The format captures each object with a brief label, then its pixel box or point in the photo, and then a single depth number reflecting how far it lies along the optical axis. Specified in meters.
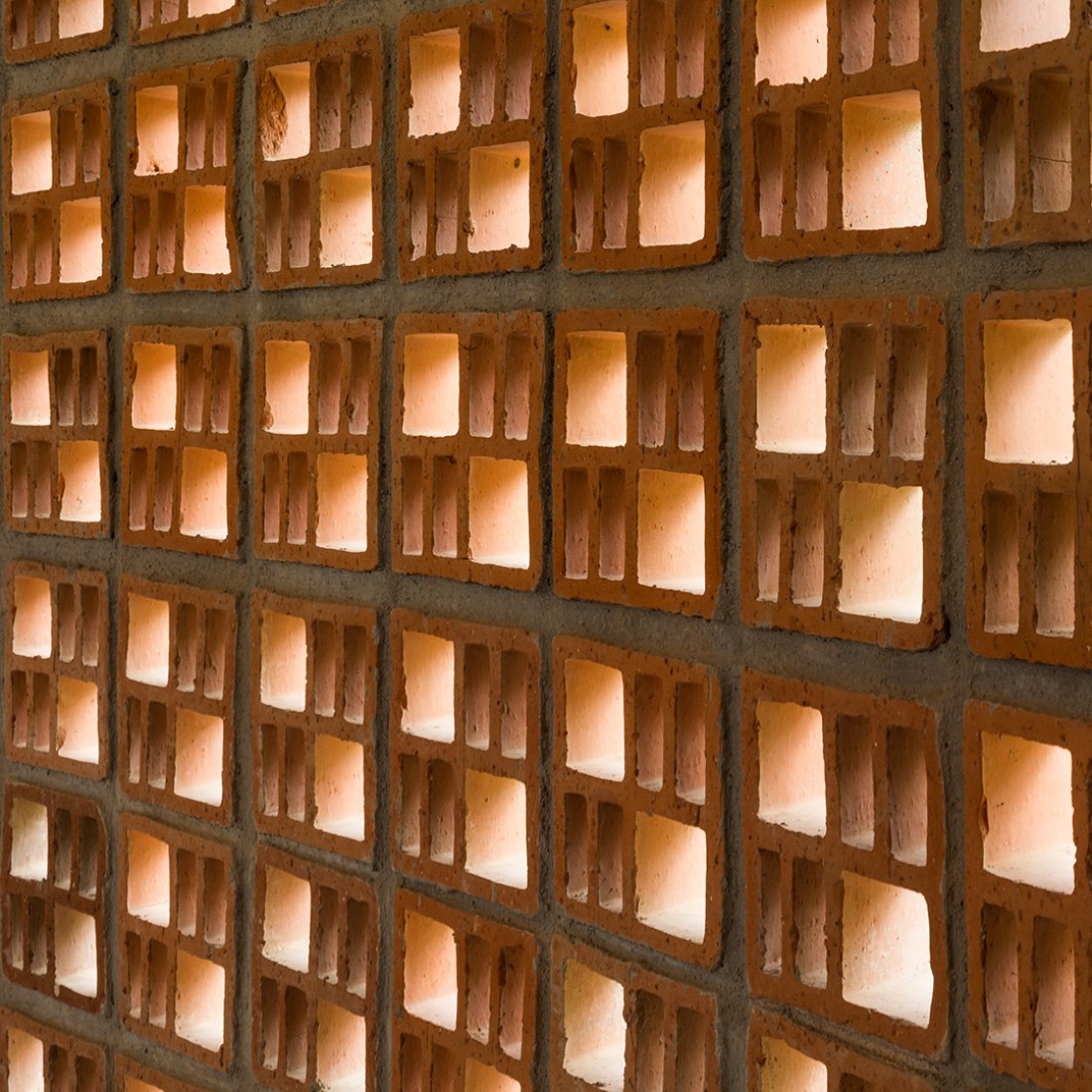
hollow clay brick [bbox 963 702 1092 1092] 0.81
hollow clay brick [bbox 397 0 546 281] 1.07
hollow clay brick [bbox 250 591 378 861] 1.18
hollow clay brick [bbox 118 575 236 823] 1.29
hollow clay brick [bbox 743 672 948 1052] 0.88
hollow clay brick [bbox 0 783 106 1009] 1.41
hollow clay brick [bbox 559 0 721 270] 0.97
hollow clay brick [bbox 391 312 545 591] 1.07
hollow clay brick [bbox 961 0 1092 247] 0.80
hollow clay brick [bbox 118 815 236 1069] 1.30
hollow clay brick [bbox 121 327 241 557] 1.28
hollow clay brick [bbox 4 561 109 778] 1.40
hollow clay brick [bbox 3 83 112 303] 1.38
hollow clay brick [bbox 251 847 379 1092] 1.19
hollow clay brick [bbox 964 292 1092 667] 0.80
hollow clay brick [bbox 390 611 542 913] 1.08
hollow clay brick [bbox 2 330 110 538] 1.39
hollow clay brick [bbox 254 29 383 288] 1.17
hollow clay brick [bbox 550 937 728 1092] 1.00
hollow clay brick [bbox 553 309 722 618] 0.98
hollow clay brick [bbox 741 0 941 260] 0.87
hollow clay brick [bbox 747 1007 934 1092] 0.89
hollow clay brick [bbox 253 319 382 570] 1.17
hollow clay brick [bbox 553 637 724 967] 0.98
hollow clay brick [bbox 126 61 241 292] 1.27
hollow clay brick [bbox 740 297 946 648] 0.87
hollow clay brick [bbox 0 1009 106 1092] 1.40
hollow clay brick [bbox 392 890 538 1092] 1.09
